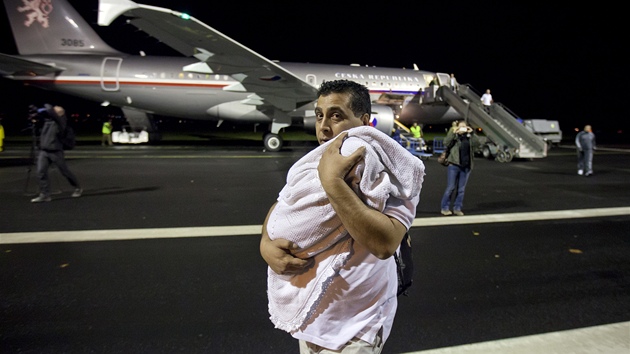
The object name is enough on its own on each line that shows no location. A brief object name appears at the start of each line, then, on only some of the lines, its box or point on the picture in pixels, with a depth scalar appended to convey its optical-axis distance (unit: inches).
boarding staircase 588.4
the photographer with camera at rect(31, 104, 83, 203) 293.3
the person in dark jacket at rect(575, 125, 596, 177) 454.0
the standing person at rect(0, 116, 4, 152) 611.8
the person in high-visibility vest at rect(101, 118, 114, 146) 779.4
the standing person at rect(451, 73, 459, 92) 731.9
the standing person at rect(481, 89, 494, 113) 695.1
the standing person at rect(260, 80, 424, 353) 52.2
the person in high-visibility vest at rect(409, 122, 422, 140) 735.4
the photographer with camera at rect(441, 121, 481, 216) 274.7
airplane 587.2
